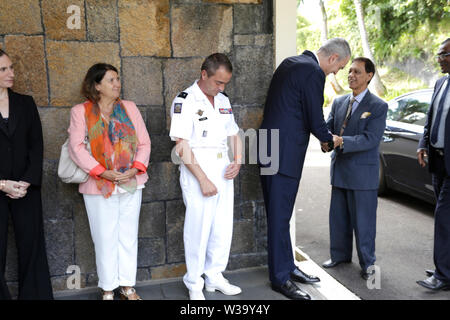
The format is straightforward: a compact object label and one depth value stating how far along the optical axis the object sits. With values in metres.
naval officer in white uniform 3.11
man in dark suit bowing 3.29
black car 5.47
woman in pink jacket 3.02
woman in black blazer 2.91
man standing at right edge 3.68
